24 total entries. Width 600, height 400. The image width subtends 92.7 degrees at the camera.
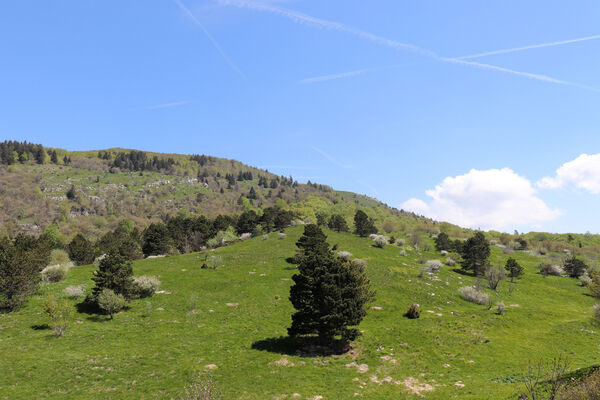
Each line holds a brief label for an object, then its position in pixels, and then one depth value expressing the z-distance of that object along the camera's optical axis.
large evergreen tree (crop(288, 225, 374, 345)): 27.84
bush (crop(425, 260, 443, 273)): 66.94
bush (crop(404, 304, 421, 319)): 39.39
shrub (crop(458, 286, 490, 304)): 49.16
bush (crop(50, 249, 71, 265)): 61.46
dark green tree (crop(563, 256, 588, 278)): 85.50
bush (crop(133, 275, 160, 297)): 43.38
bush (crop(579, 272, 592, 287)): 75.60
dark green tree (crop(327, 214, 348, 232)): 114.62
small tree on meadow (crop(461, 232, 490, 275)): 72.94
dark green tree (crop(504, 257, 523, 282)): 71.25
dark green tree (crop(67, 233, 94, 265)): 74.75
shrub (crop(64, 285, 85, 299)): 41.25
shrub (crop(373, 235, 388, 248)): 90.81
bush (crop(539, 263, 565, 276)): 87.00
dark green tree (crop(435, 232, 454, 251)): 107.35
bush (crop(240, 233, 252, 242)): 107.41
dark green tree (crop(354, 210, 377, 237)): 105.69
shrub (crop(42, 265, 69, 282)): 47.91
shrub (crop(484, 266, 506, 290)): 60.88
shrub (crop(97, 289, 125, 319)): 36.06
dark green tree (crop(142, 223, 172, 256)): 85.82
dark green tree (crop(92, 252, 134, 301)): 39.19
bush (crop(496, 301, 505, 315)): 41.67
